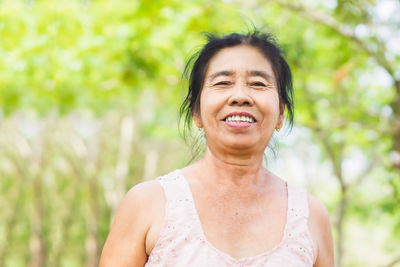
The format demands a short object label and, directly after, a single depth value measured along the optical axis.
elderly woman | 1.43
